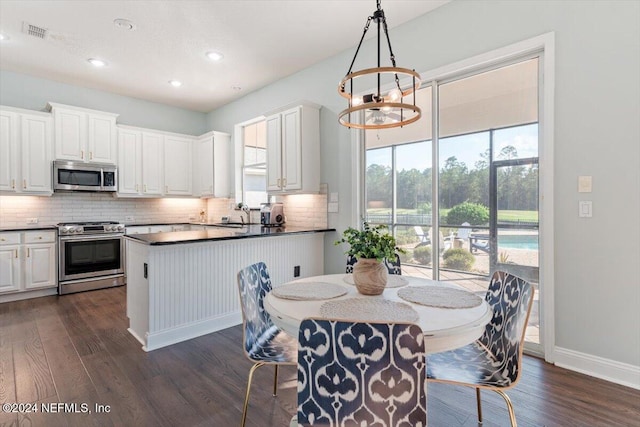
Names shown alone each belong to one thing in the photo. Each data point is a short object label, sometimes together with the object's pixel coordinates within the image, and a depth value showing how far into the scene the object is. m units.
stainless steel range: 4.41
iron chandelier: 1.68
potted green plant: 1.71
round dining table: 1.27
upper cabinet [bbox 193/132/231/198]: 5.54
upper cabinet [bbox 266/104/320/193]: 3.96
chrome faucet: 5.14
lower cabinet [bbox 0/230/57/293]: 4.01
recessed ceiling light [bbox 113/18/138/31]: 3.19
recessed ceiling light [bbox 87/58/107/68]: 4.07
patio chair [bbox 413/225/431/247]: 3.25
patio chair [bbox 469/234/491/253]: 2.88
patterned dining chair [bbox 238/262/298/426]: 1.67
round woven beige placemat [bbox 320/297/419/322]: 1.37
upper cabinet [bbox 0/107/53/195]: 4.16
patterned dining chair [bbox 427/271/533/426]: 1.42
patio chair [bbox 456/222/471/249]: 2.99
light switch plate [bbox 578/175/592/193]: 2.29
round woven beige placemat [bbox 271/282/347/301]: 1.68
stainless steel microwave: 4.54
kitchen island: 2.80
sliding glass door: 2.67
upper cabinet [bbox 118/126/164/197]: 5.17
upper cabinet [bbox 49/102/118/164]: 4.52
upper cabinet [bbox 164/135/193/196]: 5.68
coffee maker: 4.48
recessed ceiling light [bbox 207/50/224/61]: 3.87
